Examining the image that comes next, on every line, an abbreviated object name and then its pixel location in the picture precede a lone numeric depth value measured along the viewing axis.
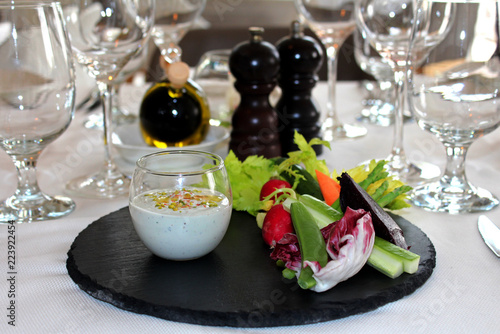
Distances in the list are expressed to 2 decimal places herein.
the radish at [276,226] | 0.81
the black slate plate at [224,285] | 0.65
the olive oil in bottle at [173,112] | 1.29
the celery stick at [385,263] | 0.72
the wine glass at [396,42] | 1.26
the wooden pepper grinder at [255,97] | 1.22
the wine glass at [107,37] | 1.12
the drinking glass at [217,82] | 1.56
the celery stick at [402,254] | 0.73
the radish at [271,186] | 0.94
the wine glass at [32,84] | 0.95
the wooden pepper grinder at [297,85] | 1.33
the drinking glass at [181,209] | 0.77
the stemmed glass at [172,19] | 1.68
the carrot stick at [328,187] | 0.93
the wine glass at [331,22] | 1.61
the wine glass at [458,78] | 0.97
